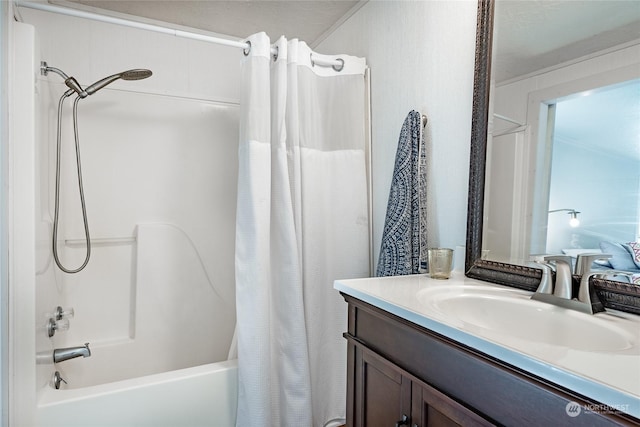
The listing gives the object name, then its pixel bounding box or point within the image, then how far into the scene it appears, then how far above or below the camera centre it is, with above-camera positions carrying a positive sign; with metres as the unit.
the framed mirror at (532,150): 0.90 +0.17
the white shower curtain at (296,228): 1.54 -0.14
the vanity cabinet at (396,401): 0.74 -0.48
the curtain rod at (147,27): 1.32 +0.69
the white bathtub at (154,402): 1.27 -0.78
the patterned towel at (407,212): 1.39 -0.04
